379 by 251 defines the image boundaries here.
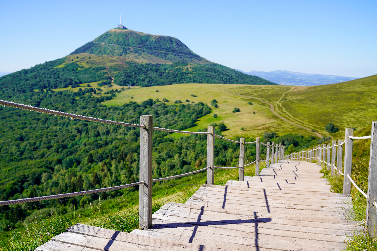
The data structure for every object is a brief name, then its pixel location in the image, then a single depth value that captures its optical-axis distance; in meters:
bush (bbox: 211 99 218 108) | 117.38
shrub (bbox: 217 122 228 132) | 93.56
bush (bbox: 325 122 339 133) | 79.14
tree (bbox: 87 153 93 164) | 83.50
